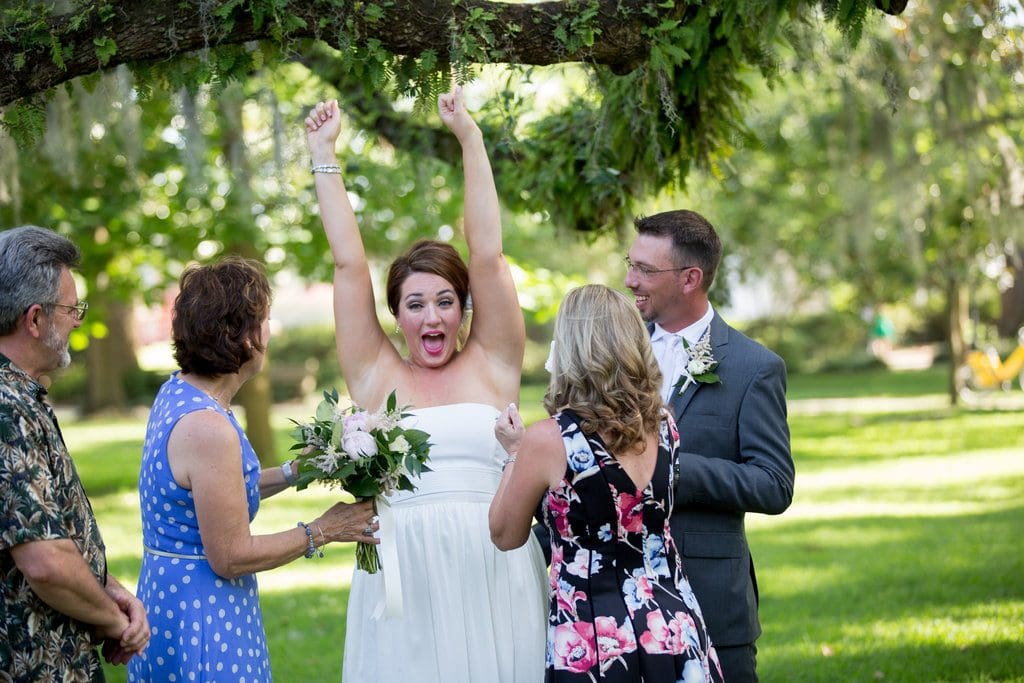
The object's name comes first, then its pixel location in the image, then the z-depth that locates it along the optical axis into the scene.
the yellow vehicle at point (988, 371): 19.45
